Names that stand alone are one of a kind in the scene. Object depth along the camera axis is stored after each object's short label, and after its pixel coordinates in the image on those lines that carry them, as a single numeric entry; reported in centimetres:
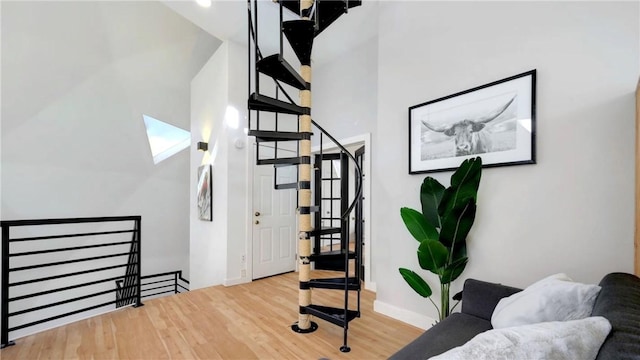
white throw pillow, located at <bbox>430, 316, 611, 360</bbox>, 66
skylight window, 575
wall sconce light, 433
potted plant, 194
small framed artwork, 422
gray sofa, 67
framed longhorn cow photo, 193
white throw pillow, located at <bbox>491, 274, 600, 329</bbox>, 116
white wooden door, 408
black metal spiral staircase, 219
